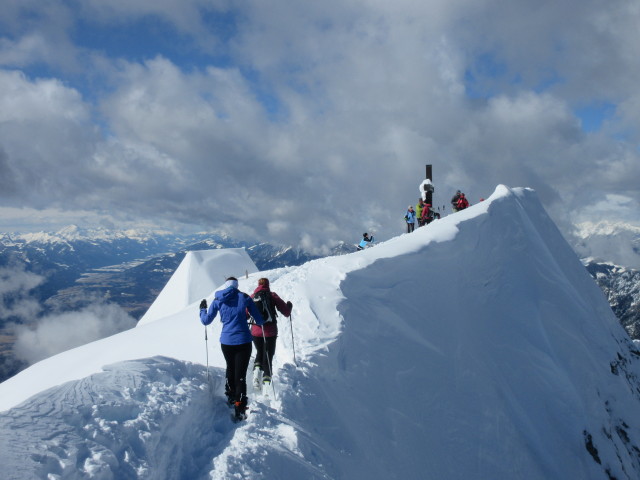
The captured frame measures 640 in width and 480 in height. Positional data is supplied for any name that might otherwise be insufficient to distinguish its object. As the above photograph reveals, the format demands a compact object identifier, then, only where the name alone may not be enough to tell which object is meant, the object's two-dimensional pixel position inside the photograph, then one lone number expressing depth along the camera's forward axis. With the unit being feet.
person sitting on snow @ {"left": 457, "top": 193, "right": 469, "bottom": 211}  83.76
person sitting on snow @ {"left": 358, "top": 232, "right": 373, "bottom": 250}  87.72
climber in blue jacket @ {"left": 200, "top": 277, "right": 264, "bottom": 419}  22.62
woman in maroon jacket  25.98
